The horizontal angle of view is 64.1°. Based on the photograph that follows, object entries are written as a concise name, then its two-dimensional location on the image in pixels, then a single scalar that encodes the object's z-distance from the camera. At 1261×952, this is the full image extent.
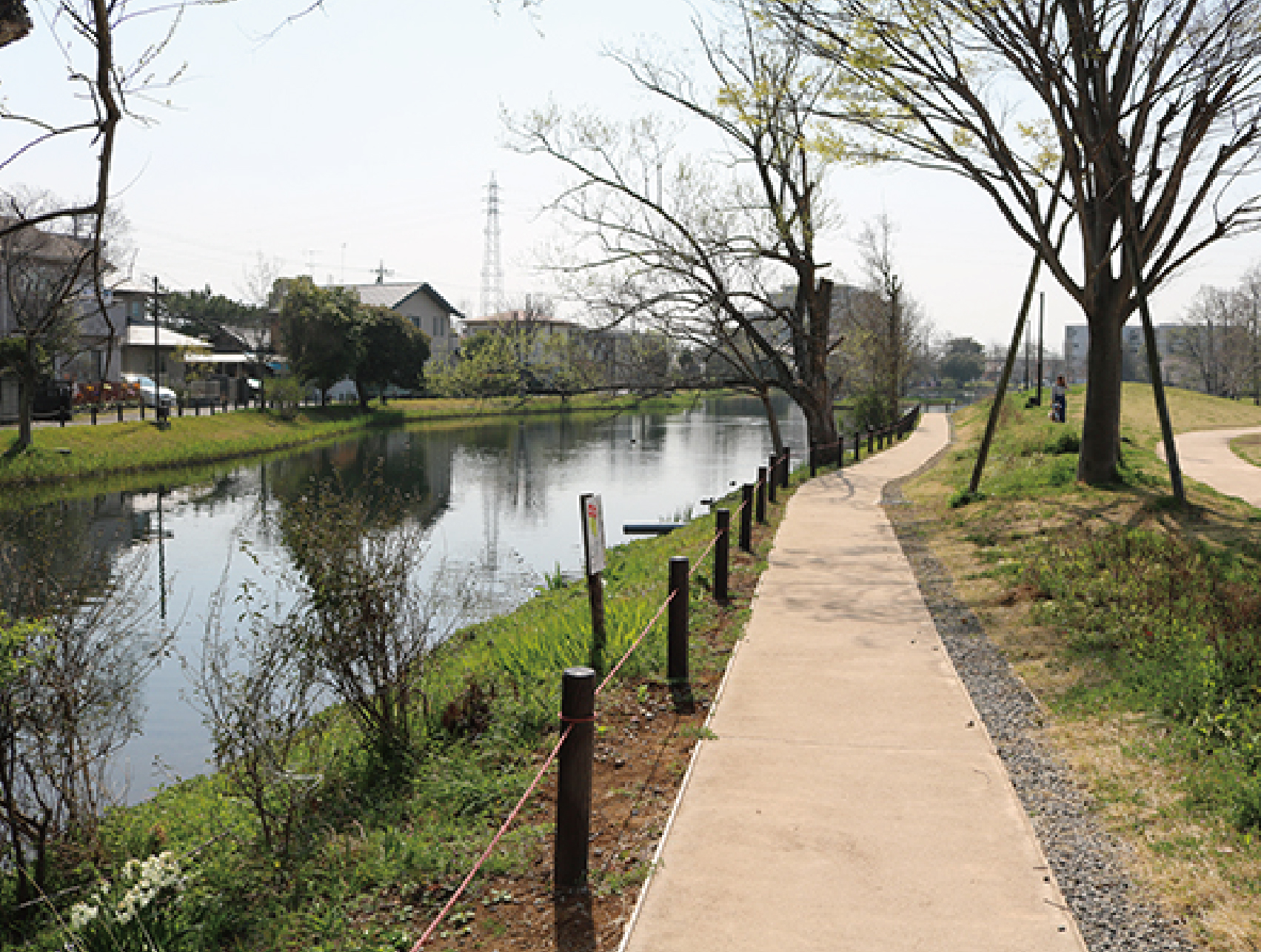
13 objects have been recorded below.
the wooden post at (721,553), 10.28
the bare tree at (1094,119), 14.38
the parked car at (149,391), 48.75
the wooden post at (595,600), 7.85
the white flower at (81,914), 4.02
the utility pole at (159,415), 38.41
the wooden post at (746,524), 13.32
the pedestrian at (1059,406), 31.30
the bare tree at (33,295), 30.19
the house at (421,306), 81.56
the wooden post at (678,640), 7.63
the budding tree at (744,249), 24.88
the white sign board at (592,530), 7.81
